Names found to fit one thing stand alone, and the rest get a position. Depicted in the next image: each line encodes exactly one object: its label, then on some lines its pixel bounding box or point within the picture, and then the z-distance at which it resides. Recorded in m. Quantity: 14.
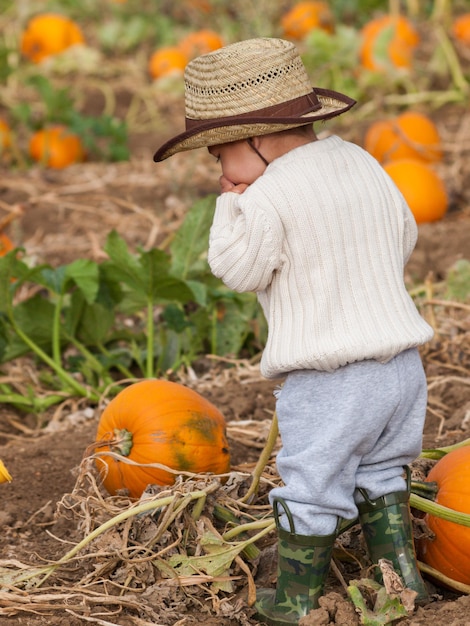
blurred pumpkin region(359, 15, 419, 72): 15.45
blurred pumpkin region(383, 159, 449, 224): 11.62
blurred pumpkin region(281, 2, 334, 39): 18.45
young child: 4.88
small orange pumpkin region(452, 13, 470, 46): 16.30
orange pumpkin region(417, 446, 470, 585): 5.36
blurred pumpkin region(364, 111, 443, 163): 13.13
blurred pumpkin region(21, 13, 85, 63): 19.30
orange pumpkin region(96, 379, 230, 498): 6.01
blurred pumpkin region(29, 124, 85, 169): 15.08
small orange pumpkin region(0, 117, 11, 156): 14.80
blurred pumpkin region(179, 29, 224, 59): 17.45
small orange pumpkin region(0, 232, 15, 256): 9.74
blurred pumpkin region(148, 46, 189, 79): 17.89
